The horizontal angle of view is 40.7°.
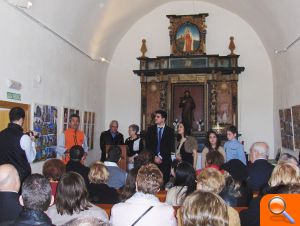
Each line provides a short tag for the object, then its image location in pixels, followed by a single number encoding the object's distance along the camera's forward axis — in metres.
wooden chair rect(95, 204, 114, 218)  4.18
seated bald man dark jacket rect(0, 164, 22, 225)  3.57
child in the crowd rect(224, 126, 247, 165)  7.83
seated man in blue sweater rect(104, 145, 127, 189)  5.87
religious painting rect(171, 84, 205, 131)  14.18
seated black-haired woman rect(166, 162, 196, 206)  4.59
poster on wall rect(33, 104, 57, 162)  8.41
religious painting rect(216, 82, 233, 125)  13.91
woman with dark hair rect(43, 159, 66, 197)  5.05
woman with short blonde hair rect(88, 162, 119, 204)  4.75
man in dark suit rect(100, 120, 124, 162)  10.87
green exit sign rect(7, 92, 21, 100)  7.13
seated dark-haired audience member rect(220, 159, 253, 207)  4.59
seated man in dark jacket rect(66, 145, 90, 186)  5.60
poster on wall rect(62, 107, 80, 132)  10.16
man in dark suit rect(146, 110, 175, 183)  7.86
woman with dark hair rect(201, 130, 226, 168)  7.95
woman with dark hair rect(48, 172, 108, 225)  3.51
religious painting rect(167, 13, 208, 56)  14.16
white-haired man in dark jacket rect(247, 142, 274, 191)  5.31
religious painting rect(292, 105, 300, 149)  10.17
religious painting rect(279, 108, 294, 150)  10.95
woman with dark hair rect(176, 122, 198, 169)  8.05
